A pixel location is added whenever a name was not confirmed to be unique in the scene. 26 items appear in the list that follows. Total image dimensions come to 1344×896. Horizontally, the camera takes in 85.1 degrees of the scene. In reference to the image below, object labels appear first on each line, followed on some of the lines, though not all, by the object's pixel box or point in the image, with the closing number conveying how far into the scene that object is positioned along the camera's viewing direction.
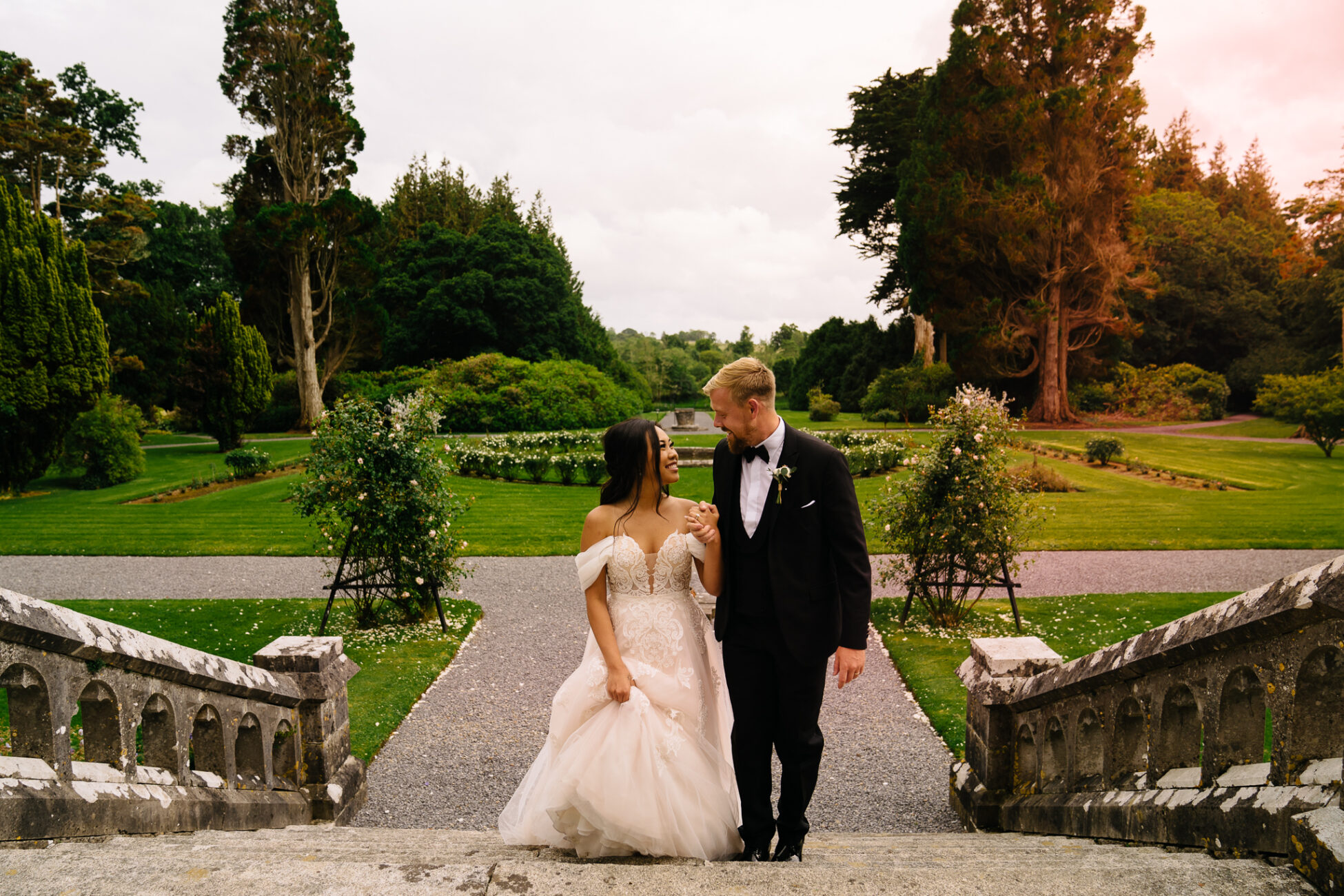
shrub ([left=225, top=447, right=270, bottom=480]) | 16.66
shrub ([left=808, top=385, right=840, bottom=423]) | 29.72
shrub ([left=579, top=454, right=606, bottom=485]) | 15.90
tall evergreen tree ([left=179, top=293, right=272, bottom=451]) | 21.02
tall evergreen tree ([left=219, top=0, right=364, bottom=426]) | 25.61
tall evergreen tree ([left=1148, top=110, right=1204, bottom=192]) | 33.94
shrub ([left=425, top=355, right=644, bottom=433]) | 24.52
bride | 2.53
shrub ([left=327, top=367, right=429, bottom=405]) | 25.78
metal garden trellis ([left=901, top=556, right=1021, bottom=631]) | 6.35
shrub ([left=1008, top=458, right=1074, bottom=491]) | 13.93
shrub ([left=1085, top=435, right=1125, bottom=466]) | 16.61
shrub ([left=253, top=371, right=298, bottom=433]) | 29.34
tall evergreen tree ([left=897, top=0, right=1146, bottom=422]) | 23.34
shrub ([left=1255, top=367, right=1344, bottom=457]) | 16.28
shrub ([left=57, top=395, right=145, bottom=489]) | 16.31
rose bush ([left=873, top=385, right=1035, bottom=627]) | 6.38
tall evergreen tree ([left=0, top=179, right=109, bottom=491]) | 14.11
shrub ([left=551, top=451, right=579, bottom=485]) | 15.95
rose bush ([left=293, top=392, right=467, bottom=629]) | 6.39
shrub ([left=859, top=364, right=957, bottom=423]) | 26.27
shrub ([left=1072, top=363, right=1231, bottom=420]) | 23.67
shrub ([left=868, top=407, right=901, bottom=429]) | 26.36
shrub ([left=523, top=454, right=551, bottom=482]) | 16.28
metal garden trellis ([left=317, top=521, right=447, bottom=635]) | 6.48
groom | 2.70
